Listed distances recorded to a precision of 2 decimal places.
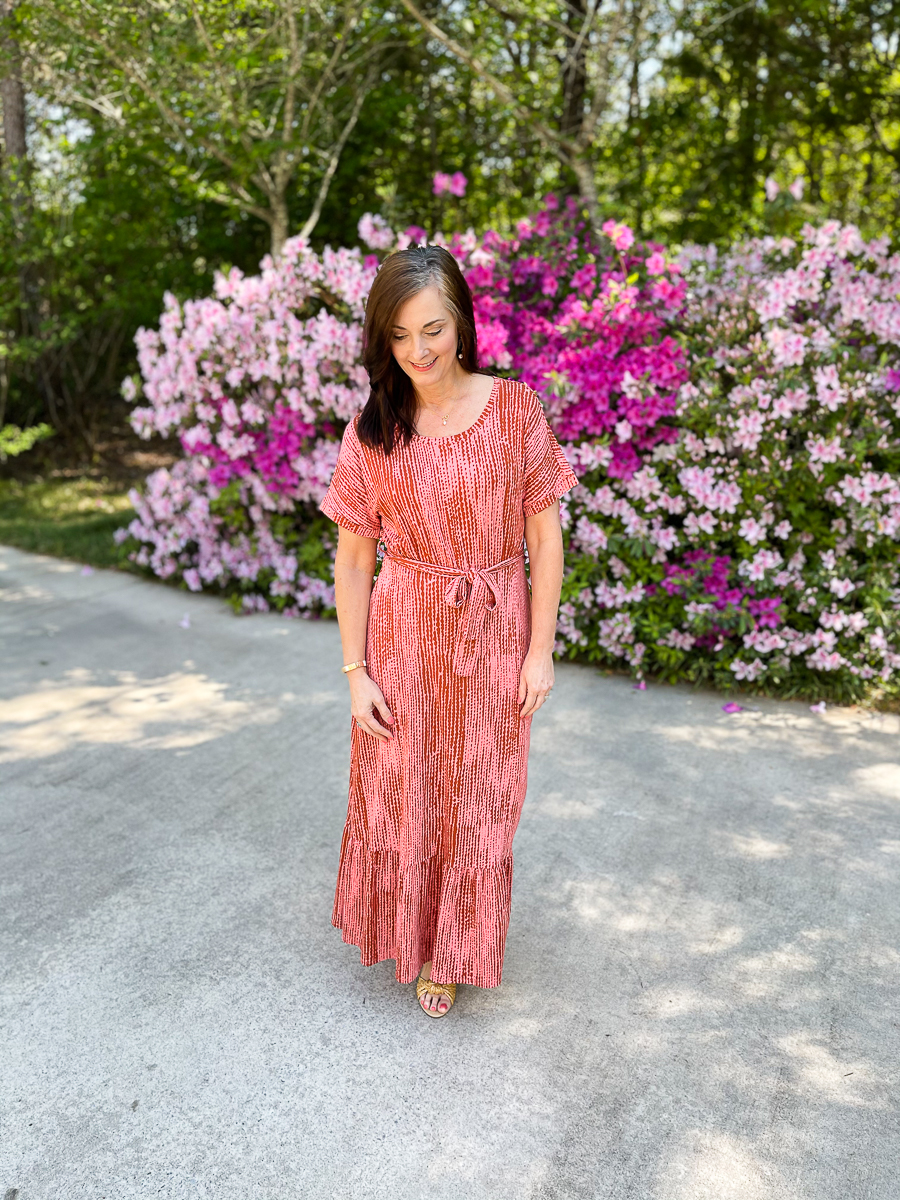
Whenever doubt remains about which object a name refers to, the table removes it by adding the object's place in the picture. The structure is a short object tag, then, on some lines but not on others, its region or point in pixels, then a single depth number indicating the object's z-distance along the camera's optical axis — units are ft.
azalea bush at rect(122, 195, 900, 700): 13.25
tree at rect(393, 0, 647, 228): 18.67
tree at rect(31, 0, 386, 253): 18.21
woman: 6.77
